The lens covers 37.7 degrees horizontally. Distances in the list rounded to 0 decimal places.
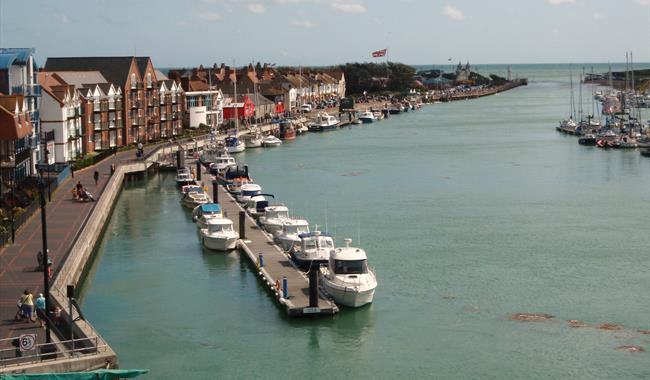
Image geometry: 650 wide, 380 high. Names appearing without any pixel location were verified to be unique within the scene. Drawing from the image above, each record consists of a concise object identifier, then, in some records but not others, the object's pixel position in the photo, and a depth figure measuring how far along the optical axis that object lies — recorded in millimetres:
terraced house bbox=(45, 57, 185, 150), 85750
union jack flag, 188625
